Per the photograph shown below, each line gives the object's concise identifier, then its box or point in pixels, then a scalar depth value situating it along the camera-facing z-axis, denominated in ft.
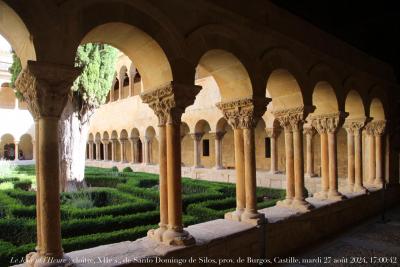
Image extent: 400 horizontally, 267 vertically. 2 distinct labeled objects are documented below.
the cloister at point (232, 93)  9.64
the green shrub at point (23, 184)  34.51
